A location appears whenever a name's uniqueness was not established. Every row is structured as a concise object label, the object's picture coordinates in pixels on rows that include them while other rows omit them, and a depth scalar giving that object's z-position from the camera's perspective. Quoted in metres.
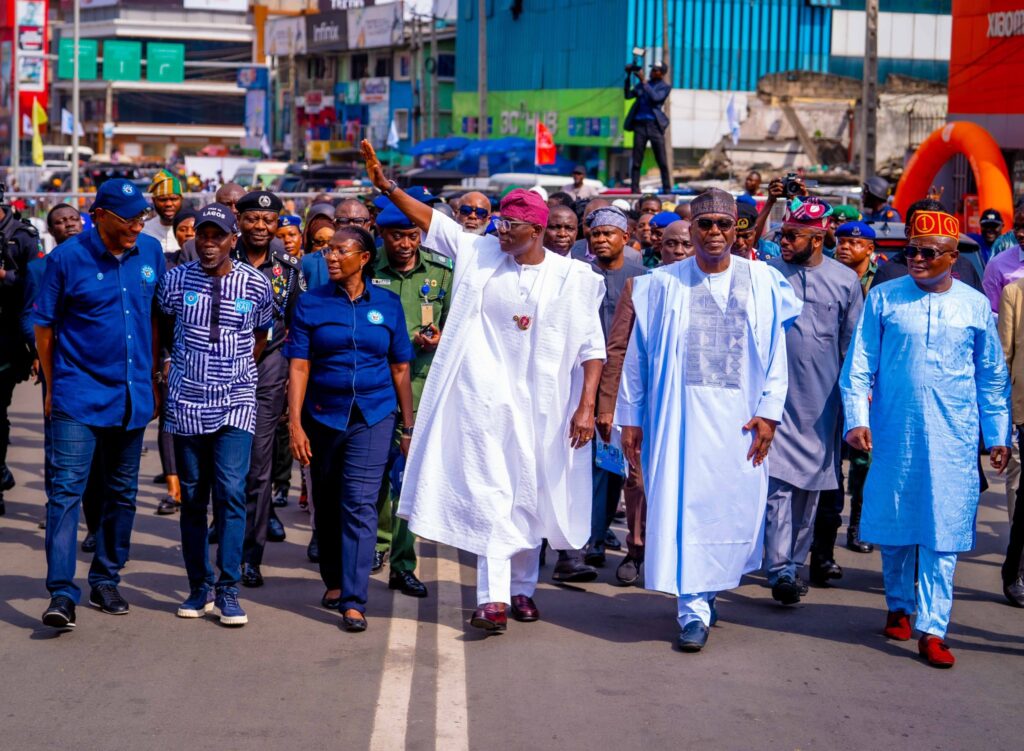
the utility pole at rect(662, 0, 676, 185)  40.22
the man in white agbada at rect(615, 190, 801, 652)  7.38
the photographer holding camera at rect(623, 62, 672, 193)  24.45
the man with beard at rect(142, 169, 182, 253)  10.85
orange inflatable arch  20.38
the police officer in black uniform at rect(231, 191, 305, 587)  8.54
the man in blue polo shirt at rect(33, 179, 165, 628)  7.46
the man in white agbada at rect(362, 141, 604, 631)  7.56
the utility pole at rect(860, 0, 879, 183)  30.08
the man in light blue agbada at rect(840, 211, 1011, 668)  7.35
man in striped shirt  7.49
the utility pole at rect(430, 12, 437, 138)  61.66
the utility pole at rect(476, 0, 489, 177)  46.78
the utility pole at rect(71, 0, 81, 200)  39.02
